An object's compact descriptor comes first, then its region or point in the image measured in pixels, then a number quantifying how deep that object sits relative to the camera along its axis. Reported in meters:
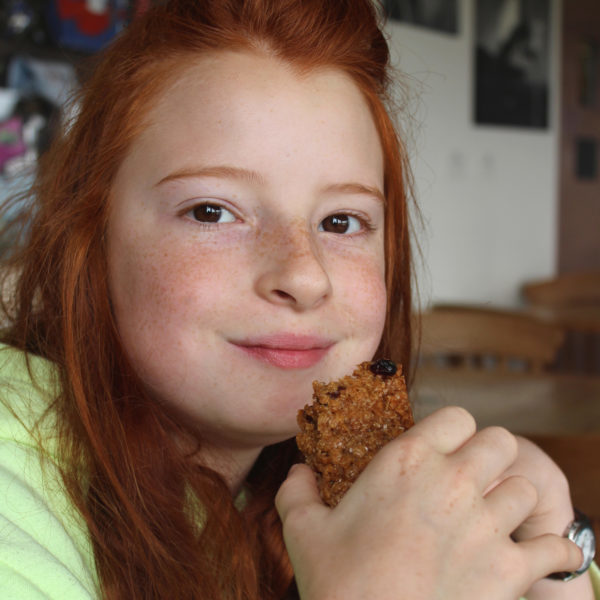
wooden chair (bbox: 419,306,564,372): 2.50
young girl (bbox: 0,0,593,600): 0.73
